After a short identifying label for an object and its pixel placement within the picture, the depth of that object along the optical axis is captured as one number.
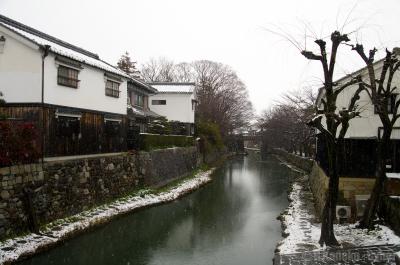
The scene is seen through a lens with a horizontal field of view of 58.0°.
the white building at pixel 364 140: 13.70
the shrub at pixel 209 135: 38.44
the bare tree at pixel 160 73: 60.47
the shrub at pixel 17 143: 10.27
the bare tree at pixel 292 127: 36.06
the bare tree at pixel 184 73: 59.62
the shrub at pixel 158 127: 27.00
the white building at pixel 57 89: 12.98
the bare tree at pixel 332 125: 10.05
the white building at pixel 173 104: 35.38
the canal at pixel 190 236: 10.71
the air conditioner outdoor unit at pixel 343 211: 11.98
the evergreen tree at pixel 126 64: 47.19
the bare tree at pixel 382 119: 10.80
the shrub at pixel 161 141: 21.95
